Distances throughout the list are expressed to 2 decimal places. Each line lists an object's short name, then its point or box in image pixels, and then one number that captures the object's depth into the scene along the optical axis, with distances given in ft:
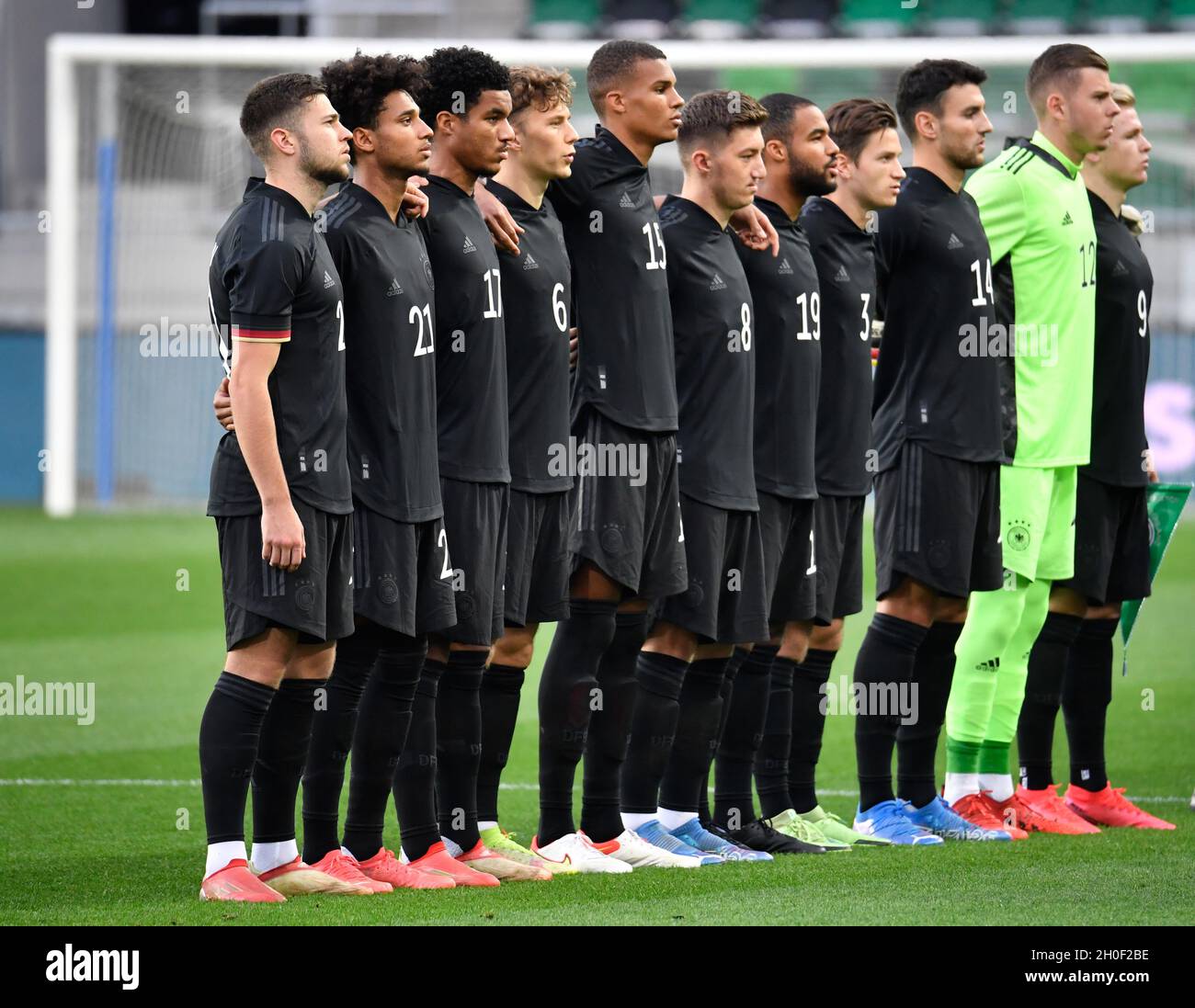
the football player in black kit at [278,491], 32.37
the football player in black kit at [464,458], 36.06
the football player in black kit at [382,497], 34.65
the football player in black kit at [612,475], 38.04
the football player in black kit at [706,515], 39.55
